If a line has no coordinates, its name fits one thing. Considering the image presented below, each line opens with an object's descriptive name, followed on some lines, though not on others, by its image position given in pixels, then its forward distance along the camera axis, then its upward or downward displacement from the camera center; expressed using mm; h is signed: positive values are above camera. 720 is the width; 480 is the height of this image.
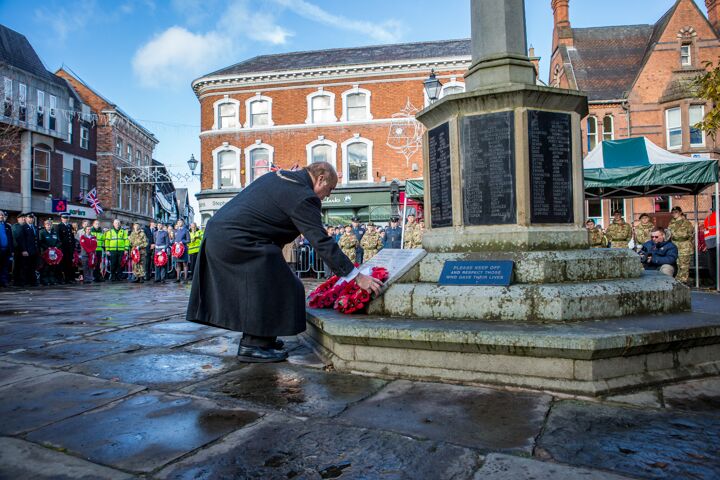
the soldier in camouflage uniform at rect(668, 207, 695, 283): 12273 +141
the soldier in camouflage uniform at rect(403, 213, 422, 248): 15852 +504
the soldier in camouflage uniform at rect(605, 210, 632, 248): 14000 +423
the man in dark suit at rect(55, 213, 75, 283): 16031 +320
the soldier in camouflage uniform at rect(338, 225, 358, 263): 17312 +305
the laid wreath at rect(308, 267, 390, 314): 4344 -427
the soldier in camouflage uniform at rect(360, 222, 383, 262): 17391 +328
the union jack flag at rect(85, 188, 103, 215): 35438 +4223
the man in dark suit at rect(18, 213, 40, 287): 14492 +182
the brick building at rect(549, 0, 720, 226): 27188 +9208
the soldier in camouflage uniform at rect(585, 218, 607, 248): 13251 +278
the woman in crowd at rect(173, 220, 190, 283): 16828 +472
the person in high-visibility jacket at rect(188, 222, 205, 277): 16359 +555
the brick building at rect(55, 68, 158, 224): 39594 +8568
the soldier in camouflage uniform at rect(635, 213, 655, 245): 14383 +579
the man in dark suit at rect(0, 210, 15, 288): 13891 +332
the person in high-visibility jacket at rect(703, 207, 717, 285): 11781 -4
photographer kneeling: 9961 -111
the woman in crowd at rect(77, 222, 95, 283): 17094 +34
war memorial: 3182 -263
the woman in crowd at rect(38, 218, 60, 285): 15383 +377
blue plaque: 4059 -201
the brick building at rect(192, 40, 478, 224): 29688 +8833
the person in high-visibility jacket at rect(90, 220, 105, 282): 17734 +407
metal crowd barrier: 18453 -319
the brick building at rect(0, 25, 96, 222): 29484 +8397
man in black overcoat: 3879 -96
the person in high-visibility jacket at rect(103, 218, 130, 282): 17781 +436
